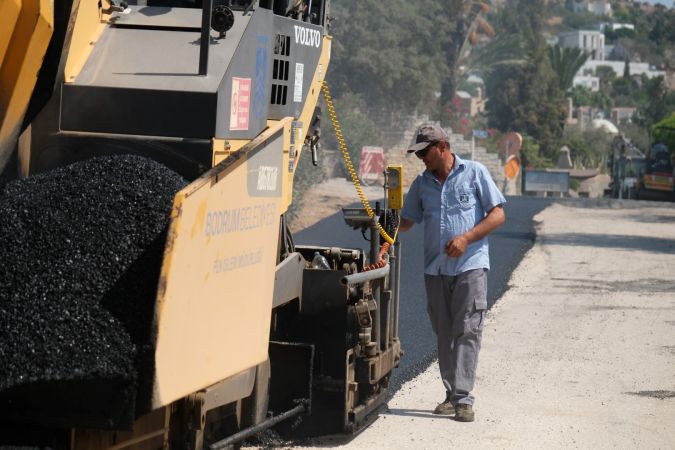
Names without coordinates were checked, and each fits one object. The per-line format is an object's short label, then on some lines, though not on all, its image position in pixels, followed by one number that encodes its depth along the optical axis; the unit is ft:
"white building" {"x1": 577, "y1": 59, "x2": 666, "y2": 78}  517.55
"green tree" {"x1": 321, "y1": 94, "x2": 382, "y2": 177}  131.13
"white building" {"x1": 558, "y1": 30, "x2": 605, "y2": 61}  588.50
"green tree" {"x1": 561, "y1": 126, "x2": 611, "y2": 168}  212.64
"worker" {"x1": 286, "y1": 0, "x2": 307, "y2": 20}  20.94
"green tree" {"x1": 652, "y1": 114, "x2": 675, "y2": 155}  135.23
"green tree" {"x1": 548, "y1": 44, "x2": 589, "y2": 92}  245.65
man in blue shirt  24.61
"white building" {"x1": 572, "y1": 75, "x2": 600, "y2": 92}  482.49
